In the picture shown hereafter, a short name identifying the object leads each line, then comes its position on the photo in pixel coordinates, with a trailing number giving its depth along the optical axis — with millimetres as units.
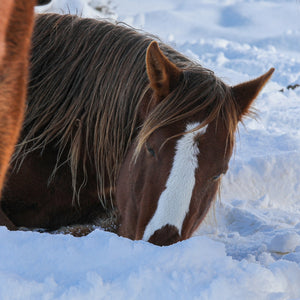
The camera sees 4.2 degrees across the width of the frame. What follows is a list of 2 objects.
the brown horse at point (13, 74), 8609
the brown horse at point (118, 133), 11453
